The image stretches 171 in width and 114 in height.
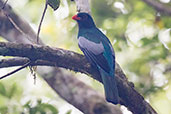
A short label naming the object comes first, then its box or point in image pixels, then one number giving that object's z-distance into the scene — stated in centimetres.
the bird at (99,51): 778
